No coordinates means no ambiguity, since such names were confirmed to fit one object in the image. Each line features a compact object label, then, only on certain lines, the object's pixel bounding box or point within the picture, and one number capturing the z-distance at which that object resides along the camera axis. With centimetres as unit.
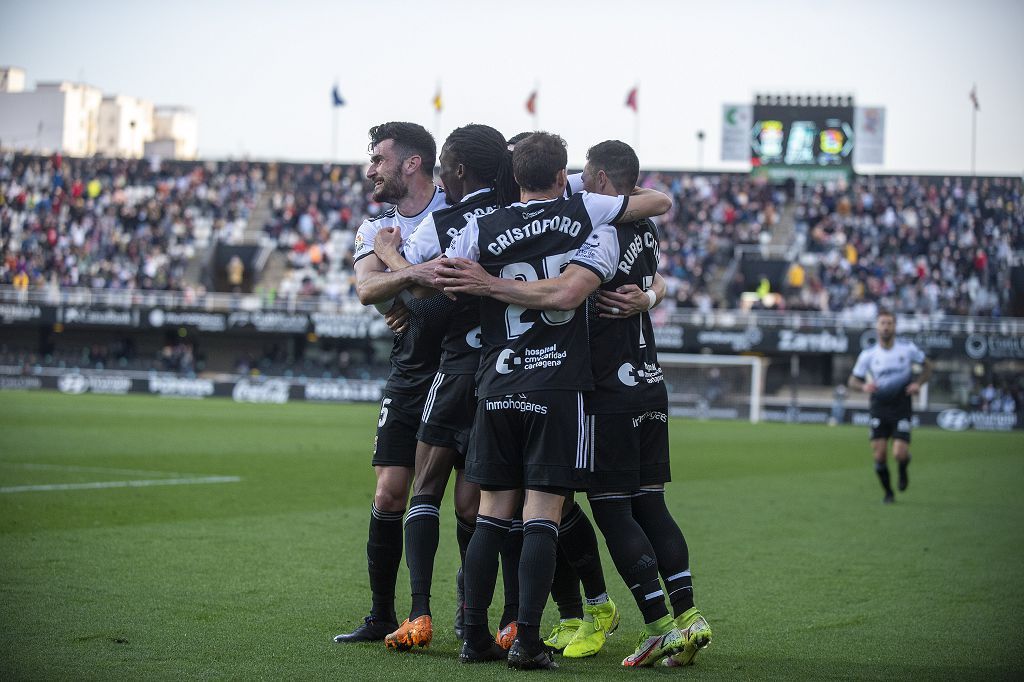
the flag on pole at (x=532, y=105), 5089
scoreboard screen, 4509
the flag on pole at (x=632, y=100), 5034
